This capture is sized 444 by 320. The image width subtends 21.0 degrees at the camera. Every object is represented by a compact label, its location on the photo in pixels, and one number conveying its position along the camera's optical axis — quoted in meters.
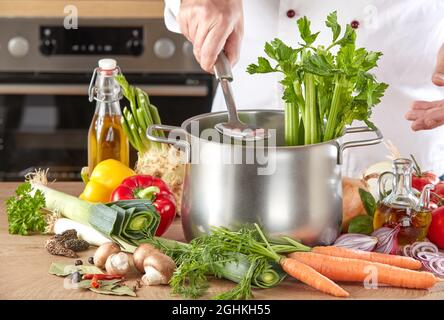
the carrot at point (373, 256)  1.75
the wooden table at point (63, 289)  1.67
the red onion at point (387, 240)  1.81
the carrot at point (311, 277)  1.68
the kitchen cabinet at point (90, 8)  3.16
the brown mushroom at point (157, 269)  1.70
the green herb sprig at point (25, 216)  1.94
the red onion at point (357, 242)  1.80
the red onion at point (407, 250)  1.81
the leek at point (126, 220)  1.80
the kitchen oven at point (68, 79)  3.20
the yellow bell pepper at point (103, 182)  2.06
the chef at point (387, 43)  2.43
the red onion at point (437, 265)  1.76
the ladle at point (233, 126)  1.84
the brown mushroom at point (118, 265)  1.73
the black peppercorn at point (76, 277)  1.71
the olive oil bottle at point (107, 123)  2.10
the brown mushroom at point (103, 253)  1.77
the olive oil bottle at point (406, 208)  1.82
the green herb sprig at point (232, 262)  1.68
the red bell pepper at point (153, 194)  1.94
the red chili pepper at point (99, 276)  1.72
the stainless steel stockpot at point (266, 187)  1.73
